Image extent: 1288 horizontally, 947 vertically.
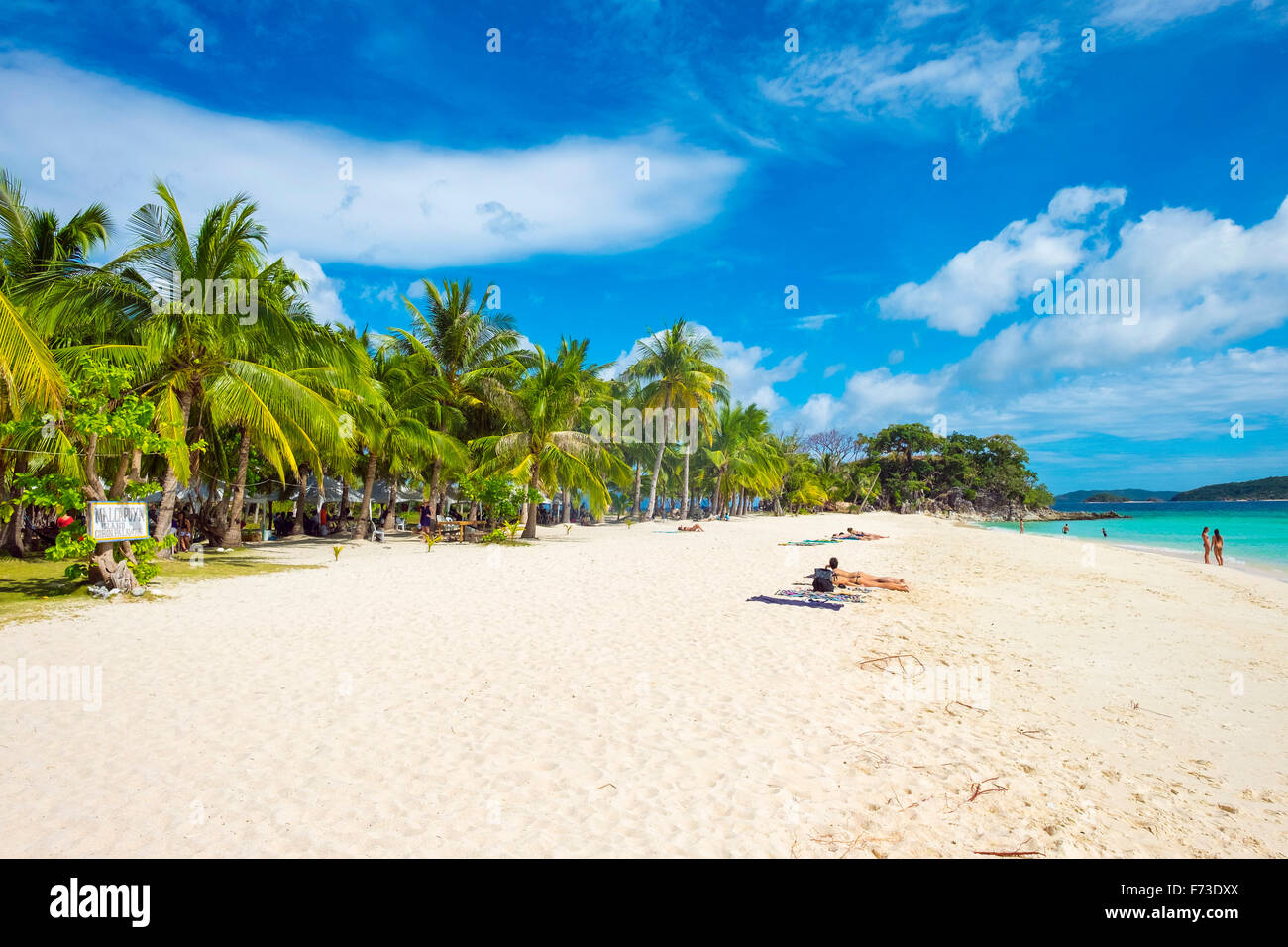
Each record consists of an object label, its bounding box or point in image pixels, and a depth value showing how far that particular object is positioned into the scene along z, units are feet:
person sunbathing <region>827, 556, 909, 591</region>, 37.54
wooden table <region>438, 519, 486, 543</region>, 74.77
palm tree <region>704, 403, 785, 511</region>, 148.25
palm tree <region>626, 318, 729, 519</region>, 108.99
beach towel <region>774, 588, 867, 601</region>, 33.50
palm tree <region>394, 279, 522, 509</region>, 74.84
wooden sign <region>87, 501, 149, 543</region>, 29.07
